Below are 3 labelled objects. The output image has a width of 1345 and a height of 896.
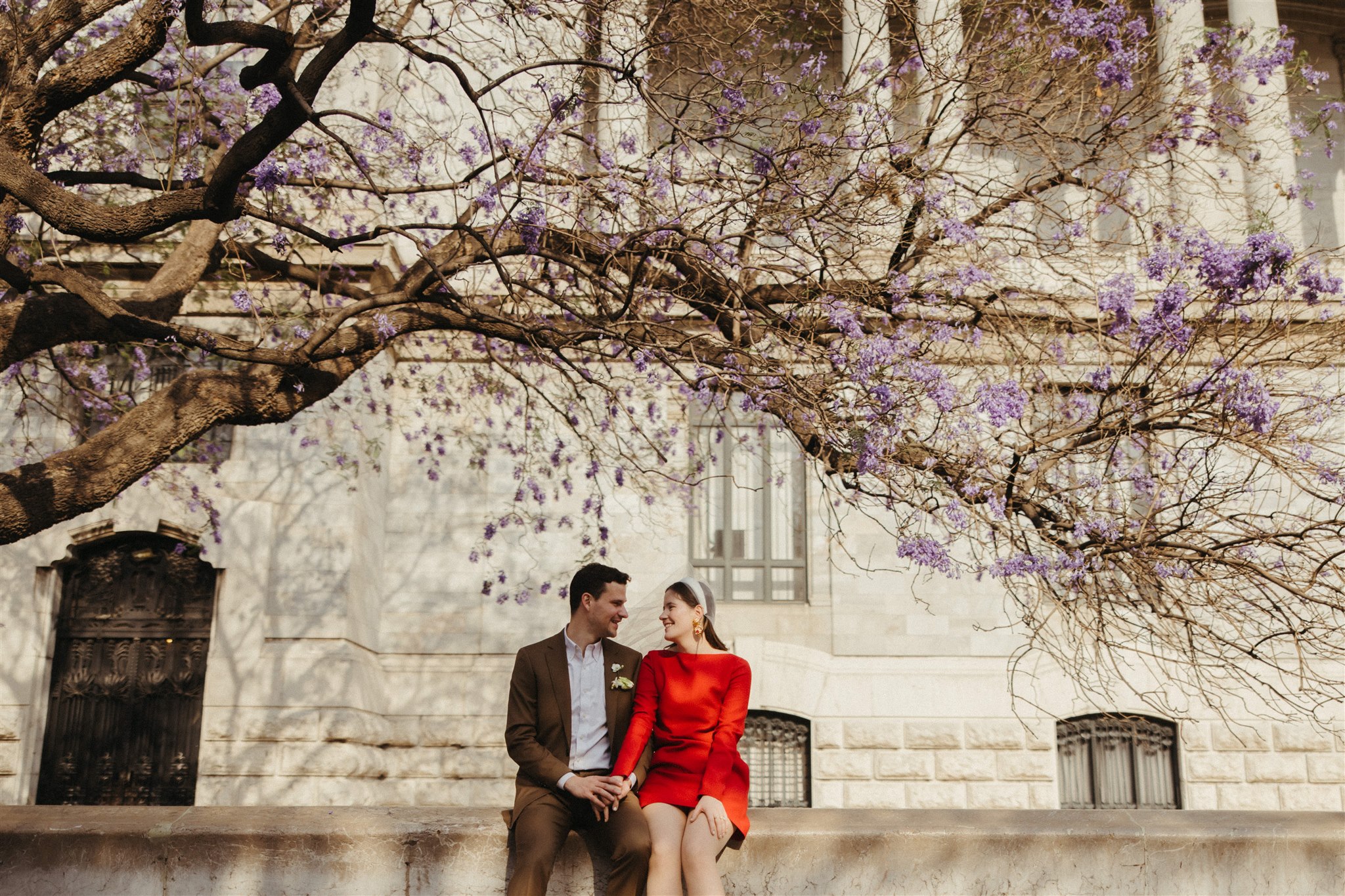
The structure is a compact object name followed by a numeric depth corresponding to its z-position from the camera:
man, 5.46
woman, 5.46
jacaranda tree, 6.98
